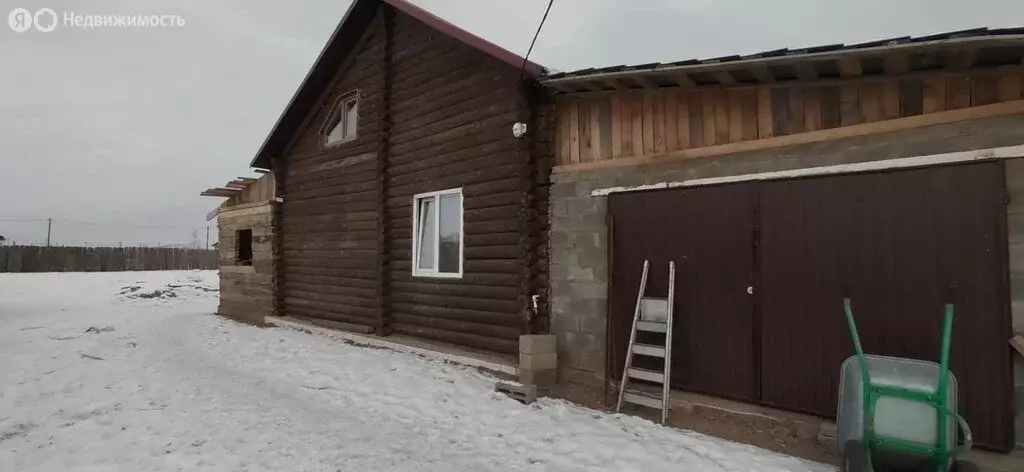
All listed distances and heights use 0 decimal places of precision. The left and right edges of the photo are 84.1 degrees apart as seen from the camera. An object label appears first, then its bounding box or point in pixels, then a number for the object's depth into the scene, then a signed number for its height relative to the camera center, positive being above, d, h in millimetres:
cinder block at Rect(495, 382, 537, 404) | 6324 -1484
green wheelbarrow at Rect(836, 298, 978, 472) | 3693 -1066
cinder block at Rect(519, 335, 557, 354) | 6840 -1022
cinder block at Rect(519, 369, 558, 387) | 6824 -1423
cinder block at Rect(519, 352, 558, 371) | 6801 -1232
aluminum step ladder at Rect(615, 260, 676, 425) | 5594 -899
